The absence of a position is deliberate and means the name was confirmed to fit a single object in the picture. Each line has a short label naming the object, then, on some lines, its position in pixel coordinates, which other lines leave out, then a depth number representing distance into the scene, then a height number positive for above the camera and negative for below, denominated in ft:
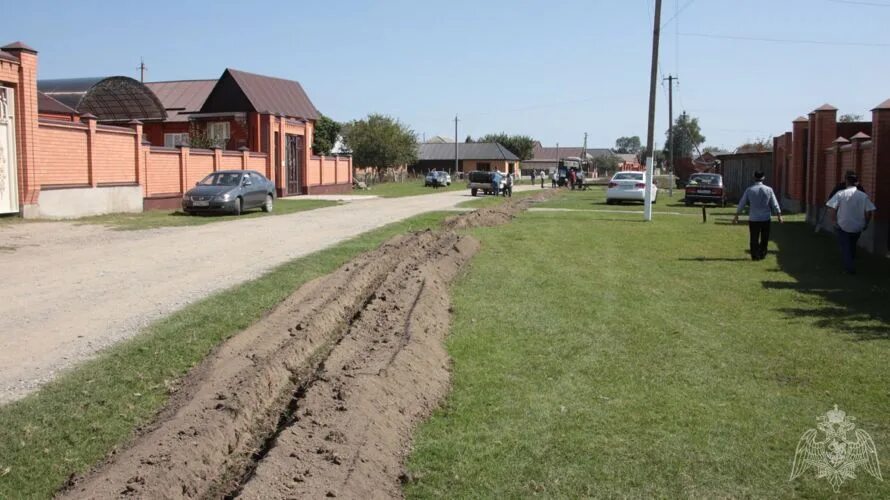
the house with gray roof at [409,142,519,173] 360.48 +12.52
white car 118.62 -0.37
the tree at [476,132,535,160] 417.69 +21.59
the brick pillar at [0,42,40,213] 66.95 +4.83
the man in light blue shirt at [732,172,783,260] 49.16 -1.70
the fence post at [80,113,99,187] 77.30 +3.40
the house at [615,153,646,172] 382.61 +11.43
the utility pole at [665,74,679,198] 198.39 +19.47
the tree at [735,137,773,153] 225.93 +12.09
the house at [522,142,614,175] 489.26 +19.80
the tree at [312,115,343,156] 273.95 +17.42
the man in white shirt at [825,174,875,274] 42.86 -1.58
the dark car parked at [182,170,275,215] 79.61 -0.88
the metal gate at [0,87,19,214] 65.57 +2.20
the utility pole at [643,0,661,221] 87.71 +9.88
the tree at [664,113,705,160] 357.20 +21.61
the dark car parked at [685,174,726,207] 117.91 -0.46
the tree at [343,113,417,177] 256.11 +13.38
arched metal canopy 118.83 +13.00
